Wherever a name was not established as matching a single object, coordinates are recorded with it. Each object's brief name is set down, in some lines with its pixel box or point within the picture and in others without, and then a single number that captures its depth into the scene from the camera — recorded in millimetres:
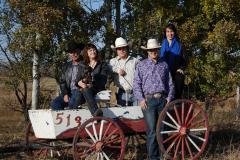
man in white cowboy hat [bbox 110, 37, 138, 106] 8664
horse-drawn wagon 7676
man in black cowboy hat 7846
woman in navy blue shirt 8513
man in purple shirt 7852
